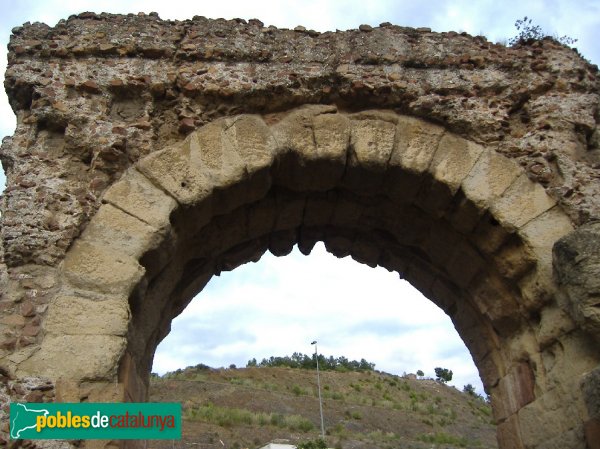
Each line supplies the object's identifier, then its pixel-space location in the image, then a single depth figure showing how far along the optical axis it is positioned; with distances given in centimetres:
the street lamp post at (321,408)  2296
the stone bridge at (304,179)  373
